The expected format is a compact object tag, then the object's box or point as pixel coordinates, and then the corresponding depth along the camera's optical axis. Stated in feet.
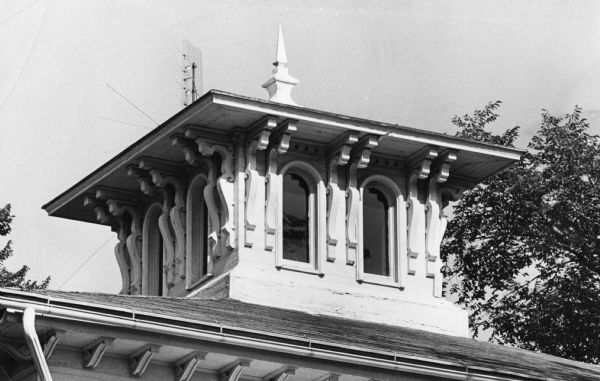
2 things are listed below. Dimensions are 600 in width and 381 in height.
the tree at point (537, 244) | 133.59
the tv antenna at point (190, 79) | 126.72
